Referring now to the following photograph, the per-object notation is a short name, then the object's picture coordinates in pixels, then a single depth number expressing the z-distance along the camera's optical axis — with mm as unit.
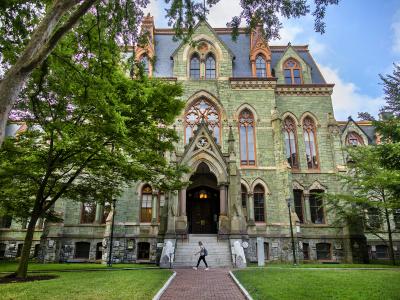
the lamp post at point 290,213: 19875
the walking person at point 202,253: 14652
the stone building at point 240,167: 21341
